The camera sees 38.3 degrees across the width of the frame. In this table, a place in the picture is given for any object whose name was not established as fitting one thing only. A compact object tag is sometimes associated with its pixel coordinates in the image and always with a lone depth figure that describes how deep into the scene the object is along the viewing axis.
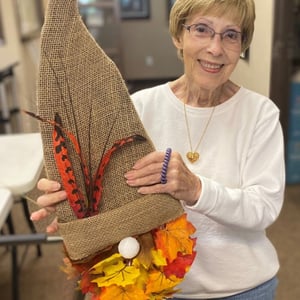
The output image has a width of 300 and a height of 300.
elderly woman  0.80
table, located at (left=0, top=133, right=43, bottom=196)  1.43
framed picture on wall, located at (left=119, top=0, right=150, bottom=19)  6.19
